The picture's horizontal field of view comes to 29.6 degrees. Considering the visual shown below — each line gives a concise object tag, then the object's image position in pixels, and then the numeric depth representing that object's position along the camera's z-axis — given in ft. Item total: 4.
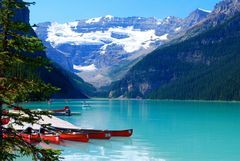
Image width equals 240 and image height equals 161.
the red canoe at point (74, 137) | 198.08
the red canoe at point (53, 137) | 188.24
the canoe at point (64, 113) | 408.12
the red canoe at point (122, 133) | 223.75
